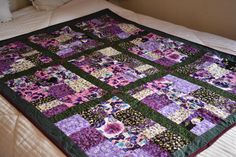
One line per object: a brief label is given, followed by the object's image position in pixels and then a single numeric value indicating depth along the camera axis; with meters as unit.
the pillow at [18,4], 2.82
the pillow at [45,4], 2.81
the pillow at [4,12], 2.60
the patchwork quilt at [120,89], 1.39
